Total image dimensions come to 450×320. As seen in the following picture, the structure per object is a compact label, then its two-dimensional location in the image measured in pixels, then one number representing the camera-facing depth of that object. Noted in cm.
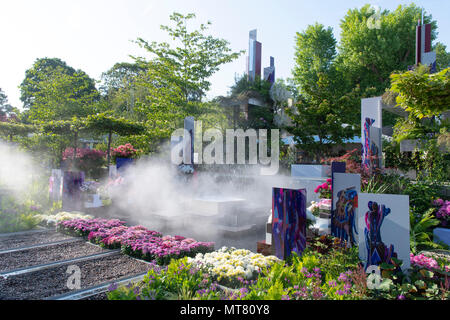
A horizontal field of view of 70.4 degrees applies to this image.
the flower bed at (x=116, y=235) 576
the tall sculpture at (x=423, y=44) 1663
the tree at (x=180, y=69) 1650
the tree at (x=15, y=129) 1578
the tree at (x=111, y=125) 1232
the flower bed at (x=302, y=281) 310
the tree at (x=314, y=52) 2659
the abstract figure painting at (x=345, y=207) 525
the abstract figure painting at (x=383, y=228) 372
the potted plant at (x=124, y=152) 1366
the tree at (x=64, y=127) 1287
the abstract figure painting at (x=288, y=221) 472
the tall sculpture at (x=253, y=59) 2644
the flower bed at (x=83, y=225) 669
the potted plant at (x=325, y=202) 629
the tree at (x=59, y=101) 1722
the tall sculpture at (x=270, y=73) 2706
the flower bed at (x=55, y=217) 784
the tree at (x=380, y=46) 2352
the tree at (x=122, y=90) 2729
